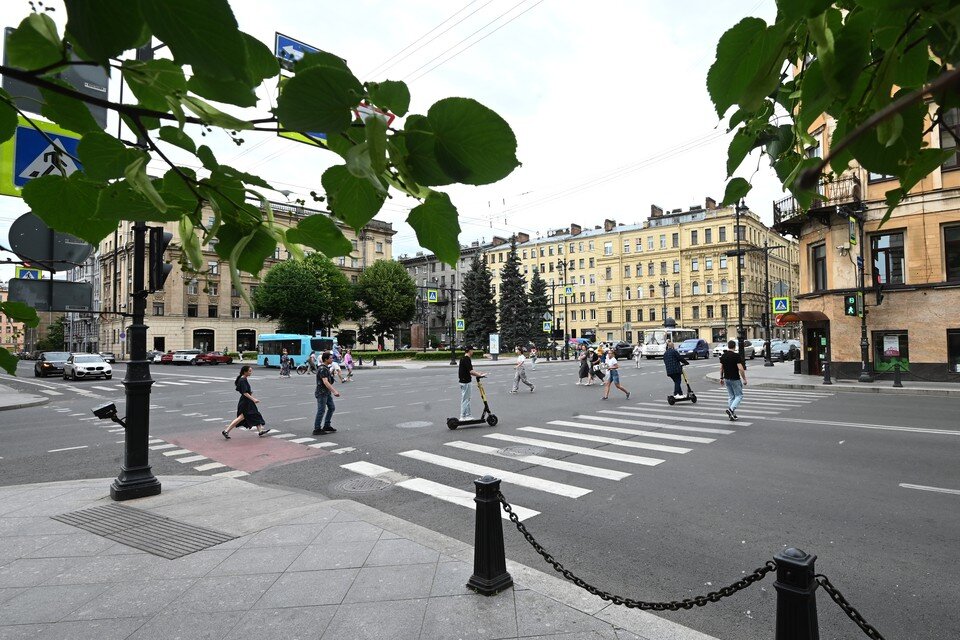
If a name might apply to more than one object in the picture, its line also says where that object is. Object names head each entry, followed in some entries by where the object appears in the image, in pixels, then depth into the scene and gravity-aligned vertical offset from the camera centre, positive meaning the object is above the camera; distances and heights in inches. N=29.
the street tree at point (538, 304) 2495.1 +163.6
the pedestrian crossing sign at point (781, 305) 1172.4 +64.3
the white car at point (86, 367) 1243.8 -55.3
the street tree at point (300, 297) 2026.3 +175.4
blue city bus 1649.9 -15.4
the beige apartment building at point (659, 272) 2987.2 +399.4
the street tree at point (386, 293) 2519.7 +225.8
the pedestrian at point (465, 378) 500.7 -38.8
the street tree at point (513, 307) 2460.6 +145.5
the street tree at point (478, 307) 2490.2 +148.7
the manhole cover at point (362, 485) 294.4 -84.2
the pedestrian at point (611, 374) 709.9 -52.4
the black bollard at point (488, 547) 159.0 -64.3
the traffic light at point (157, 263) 286.3 +44.3
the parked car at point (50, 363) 1393.9 -49.2
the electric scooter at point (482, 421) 478.0 -77.3
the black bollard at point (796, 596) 97.6 -49.8
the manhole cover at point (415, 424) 502.3 -83.6
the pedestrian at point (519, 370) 809.6 -51.7
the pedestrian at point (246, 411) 460.1 -61.1
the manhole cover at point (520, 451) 375.6 -83.5
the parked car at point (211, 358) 1988.2 -59.1
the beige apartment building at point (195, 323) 2337.6 +93.7
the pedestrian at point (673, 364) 637.3 -35.5
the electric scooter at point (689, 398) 632.4 -77.5
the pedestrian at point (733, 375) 514.0 -41.0
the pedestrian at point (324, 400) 469.7 -54.4
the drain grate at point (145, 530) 202.5 -79.1
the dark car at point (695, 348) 1921.8 -51.1
